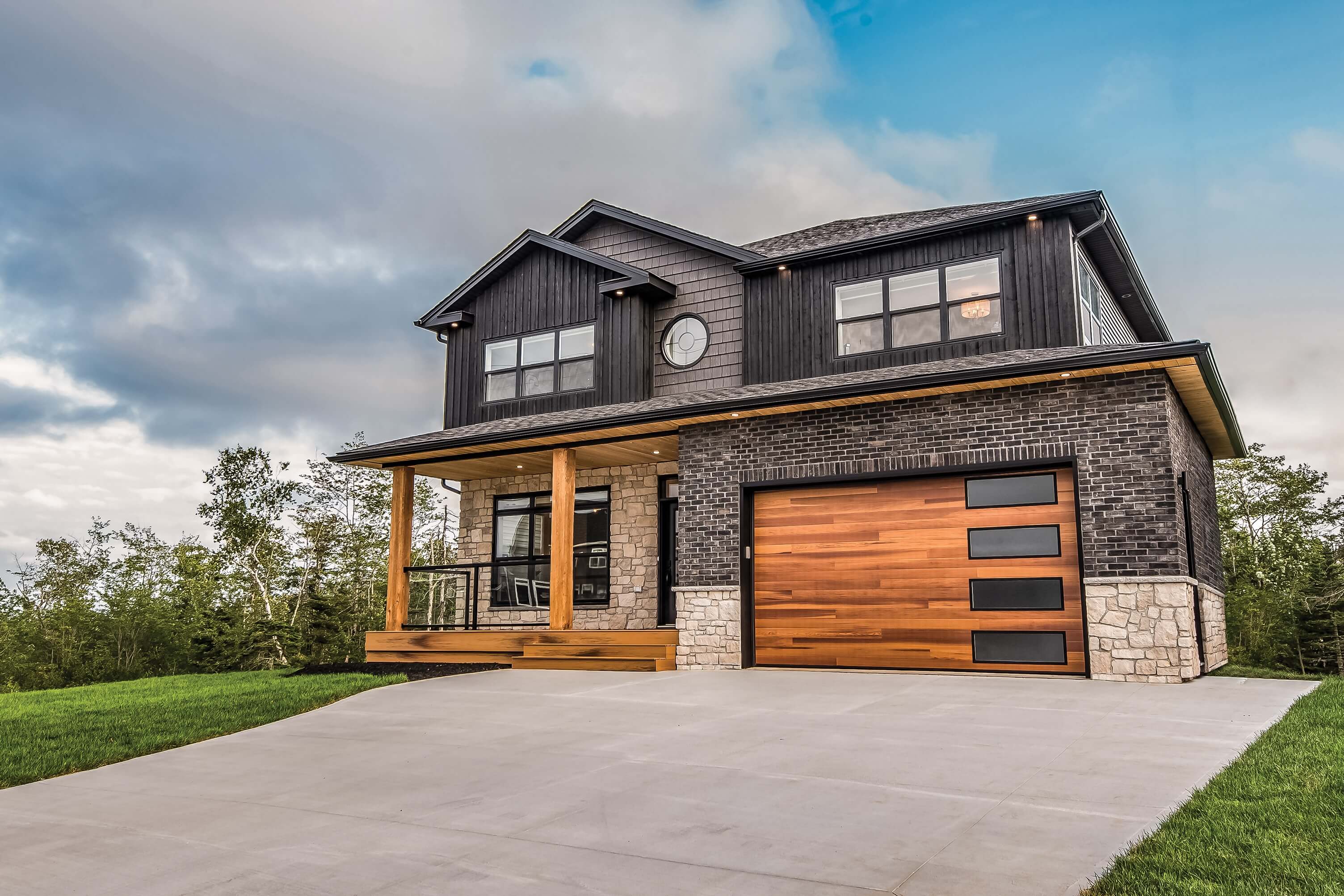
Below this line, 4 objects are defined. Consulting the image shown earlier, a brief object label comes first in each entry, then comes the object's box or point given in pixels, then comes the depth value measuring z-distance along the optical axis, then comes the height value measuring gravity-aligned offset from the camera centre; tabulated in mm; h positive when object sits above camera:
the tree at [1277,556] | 16266 +443
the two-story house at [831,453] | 9258 +1543
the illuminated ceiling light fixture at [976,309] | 11570 +3380
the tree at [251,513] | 19844 +1361
